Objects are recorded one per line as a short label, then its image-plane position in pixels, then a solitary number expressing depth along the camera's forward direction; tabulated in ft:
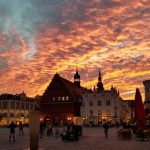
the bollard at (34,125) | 26.39
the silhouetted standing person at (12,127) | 54.27
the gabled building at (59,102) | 167.98
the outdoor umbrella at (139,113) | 53.61
